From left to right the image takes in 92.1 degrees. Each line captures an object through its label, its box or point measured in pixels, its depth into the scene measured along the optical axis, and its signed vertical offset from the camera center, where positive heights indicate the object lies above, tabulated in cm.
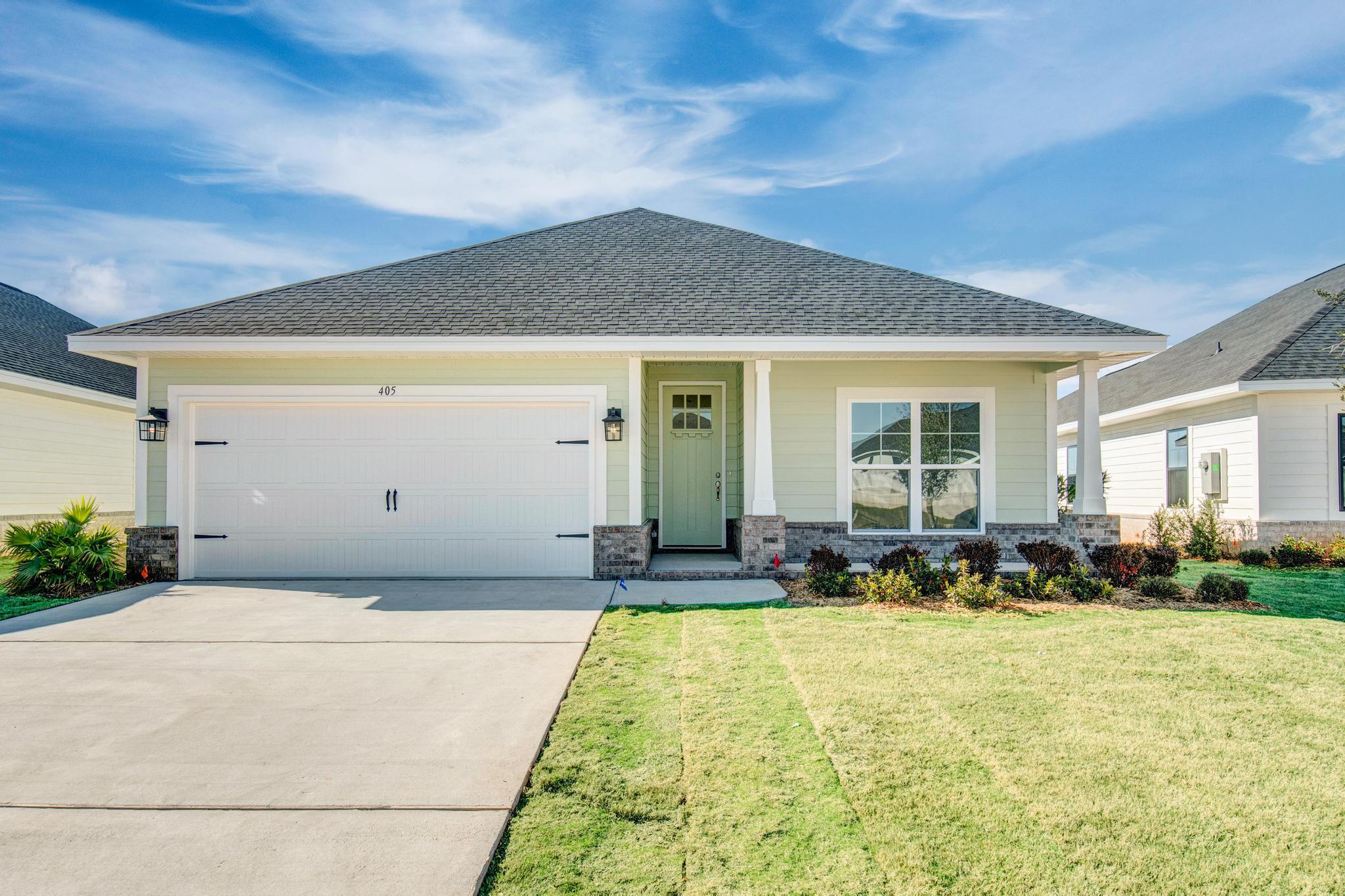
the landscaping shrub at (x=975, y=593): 649 -131
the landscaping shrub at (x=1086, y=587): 682 -131
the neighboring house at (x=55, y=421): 1098 +85
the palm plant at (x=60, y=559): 717 -105
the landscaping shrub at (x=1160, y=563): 716 -111
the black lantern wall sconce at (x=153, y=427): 783 +49
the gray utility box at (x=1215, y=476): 1078 -23
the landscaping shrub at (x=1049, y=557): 706 -104
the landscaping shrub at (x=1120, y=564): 716 -112
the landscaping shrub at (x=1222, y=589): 664 -131
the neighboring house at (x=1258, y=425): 996 +62
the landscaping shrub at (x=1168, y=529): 1071 -113
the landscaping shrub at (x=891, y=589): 677 -132
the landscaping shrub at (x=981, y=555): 694 -101
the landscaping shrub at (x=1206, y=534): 1033 -116
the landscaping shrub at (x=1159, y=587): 685 -133
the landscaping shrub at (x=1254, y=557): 958 -142
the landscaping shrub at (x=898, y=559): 714 -106
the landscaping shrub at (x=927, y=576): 693 -122
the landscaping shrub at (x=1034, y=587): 688 -133
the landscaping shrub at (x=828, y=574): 708 -123
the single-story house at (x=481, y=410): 782 +71
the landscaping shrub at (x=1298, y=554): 932 -133
